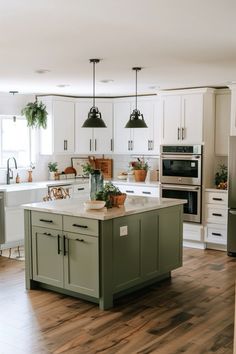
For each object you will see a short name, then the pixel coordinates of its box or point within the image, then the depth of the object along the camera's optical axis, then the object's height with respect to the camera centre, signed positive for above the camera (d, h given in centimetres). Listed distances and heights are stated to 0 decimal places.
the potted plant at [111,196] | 479 -50
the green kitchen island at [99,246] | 443 -101
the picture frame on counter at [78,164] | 865 -30
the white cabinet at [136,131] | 794 +30
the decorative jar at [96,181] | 516 -37
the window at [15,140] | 766 +13
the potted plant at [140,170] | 791 -37
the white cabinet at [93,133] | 825 +27
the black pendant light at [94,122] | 502 +28
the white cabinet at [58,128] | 788 +35
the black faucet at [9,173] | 755 -42
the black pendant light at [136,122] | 545 +31
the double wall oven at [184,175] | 698 -42
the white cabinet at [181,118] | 696 +47
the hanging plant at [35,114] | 757 +56
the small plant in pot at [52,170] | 819 -39
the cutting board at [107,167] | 883 -36
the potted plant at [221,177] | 696 -44
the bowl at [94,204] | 459 -56
